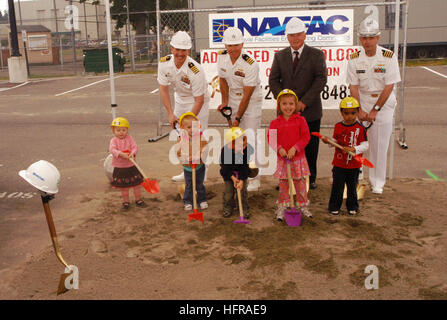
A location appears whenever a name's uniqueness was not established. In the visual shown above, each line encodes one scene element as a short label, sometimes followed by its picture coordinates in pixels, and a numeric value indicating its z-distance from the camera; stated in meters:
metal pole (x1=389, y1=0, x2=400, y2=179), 6.64
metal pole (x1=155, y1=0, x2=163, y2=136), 8.89
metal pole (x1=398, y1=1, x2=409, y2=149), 7.89
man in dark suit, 6.00
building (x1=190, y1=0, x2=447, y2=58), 21.08
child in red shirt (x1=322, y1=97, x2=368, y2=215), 5.38
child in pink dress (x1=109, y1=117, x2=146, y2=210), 5.78
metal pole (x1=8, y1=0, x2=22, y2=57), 20.89
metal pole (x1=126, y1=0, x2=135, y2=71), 23.24
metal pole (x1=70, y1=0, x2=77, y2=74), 23.22
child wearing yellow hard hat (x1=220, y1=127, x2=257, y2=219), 5.32
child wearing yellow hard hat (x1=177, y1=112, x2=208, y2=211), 5.57
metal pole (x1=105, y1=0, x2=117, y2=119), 6.44
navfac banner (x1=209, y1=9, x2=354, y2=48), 8.67
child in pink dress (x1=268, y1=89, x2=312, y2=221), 5.23
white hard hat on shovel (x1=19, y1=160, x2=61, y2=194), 3.73
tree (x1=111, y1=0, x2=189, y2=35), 30.84
